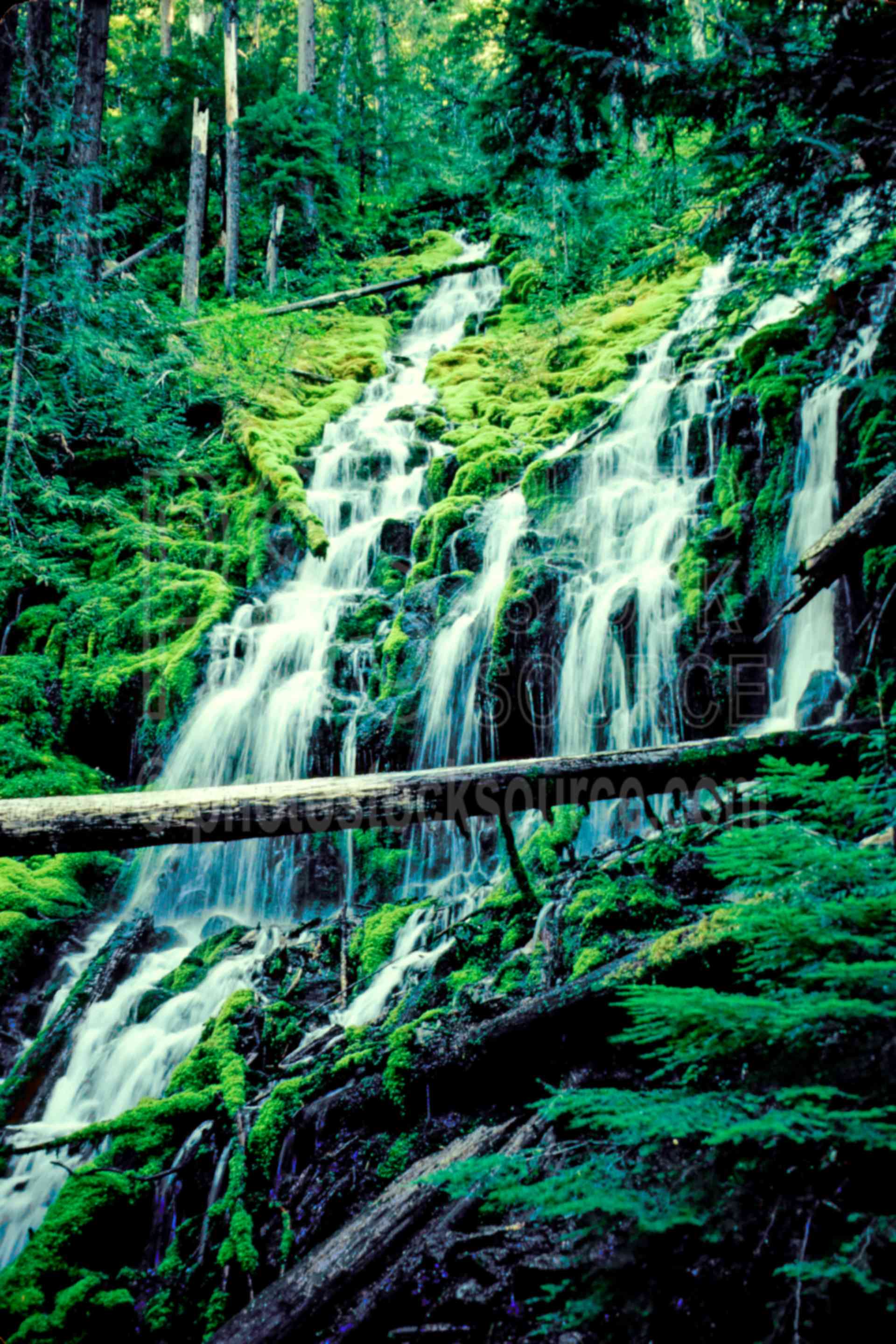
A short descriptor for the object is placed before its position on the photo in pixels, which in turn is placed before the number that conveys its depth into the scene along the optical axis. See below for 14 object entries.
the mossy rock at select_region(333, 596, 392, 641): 9.18
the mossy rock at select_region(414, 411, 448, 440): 12.84
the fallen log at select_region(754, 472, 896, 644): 3.84
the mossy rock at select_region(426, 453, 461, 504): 10.99
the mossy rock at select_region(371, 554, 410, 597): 9.87
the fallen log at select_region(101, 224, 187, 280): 11.50
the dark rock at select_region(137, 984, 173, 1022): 5.38
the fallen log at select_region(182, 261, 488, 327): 16.95
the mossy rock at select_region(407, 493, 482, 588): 9.41
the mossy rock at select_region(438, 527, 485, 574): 9.09
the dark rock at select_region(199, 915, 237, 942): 7.02
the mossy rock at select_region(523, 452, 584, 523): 9.15
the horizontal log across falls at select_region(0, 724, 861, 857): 3.97
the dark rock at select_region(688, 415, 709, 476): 8.34
